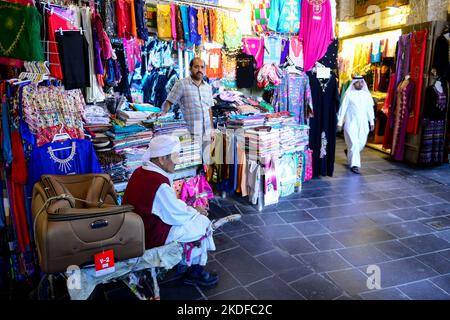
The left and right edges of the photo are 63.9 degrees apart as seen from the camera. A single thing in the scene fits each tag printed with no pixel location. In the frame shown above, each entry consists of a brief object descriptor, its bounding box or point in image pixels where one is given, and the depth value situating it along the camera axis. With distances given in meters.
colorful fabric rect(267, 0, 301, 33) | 5.19
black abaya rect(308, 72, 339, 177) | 5.57
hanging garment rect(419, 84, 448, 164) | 6.09
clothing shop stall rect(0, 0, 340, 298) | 2.89
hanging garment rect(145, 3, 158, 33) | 4.72
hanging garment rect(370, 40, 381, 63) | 7.84
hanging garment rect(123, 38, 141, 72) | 4.52
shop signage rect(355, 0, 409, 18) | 7.03
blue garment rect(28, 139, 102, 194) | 2.84
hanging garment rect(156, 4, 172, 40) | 4.68
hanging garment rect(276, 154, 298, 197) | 4.80
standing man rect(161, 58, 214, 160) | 4.38
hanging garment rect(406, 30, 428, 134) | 6.14
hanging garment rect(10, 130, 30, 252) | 2.82
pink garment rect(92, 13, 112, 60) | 3.78
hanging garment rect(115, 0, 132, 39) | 4.24
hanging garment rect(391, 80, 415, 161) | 6.44
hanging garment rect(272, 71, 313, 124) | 5.30
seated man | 2.34
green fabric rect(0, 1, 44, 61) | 2.81
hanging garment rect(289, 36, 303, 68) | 5.32
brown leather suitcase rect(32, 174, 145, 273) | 1.88
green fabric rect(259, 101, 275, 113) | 5.25
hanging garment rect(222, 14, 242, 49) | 5.07
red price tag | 1.99
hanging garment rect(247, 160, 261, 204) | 4.40
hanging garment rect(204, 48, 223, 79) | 5.20
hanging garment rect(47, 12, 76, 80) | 3.23
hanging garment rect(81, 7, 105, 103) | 3.70
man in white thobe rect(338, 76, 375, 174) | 6.09
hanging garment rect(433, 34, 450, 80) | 5.97
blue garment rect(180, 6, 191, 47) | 4.75
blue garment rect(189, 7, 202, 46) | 4.78
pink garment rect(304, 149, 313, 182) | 5.46
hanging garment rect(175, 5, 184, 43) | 4.75
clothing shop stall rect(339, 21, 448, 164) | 6.13
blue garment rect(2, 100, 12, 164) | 2.81
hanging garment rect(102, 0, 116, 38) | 4.14
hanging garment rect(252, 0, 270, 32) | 5.16
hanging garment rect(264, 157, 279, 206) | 4.41
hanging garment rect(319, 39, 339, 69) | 5.50
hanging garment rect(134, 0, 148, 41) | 4.39
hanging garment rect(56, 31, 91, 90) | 3.27
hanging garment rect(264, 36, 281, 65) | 5.25
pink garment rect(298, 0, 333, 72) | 5.32
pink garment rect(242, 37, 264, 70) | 5.25
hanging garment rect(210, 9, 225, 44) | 5.00
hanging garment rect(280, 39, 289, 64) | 5.32
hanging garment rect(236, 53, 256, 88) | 5.29
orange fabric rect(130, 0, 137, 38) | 4.34
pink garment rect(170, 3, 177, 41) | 4.71
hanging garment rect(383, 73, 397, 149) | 6.91
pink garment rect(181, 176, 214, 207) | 3.84
